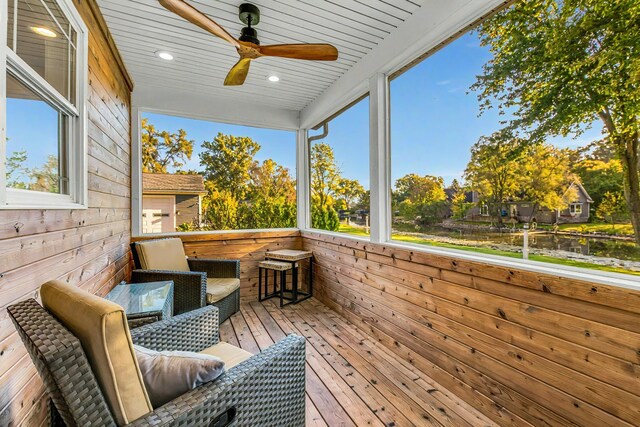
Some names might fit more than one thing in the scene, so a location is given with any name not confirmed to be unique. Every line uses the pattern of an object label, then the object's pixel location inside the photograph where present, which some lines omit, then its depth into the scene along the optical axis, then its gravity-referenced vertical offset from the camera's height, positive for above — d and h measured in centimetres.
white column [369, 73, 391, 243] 278 +48
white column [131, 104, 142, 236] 349 +49
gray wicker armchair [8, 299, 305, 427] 72 -59
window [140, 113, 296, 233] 370 +50
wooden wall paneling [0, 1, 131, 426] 108 -12
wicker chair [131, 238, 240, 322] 268 -66
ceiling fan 218 +124
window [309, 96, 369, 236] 329 +52
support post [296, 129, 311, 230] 450 +50
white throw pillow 96 -53
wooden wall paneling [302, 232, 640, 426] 128 -71
